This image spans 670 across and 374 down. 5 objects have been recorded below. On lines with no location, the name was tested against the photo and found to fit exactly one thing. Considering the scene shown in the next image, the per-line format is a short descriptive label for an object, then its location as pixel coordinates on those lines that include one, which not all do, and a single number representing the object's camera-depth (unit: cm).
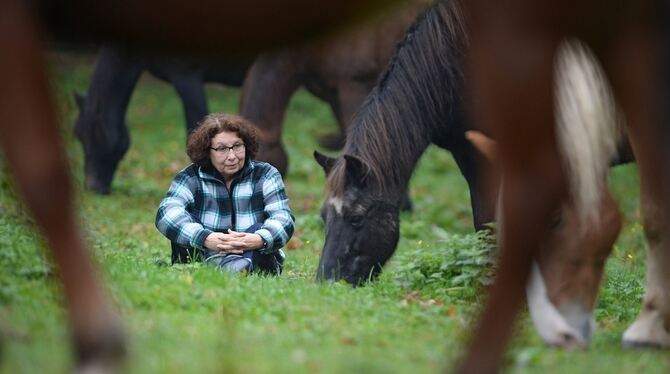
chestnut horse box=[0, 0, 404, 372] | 718
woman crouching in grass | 1448
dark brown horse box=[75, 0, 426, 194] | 2497
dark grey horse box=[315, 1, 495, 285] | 1532
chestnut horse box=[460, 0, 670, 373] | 751
